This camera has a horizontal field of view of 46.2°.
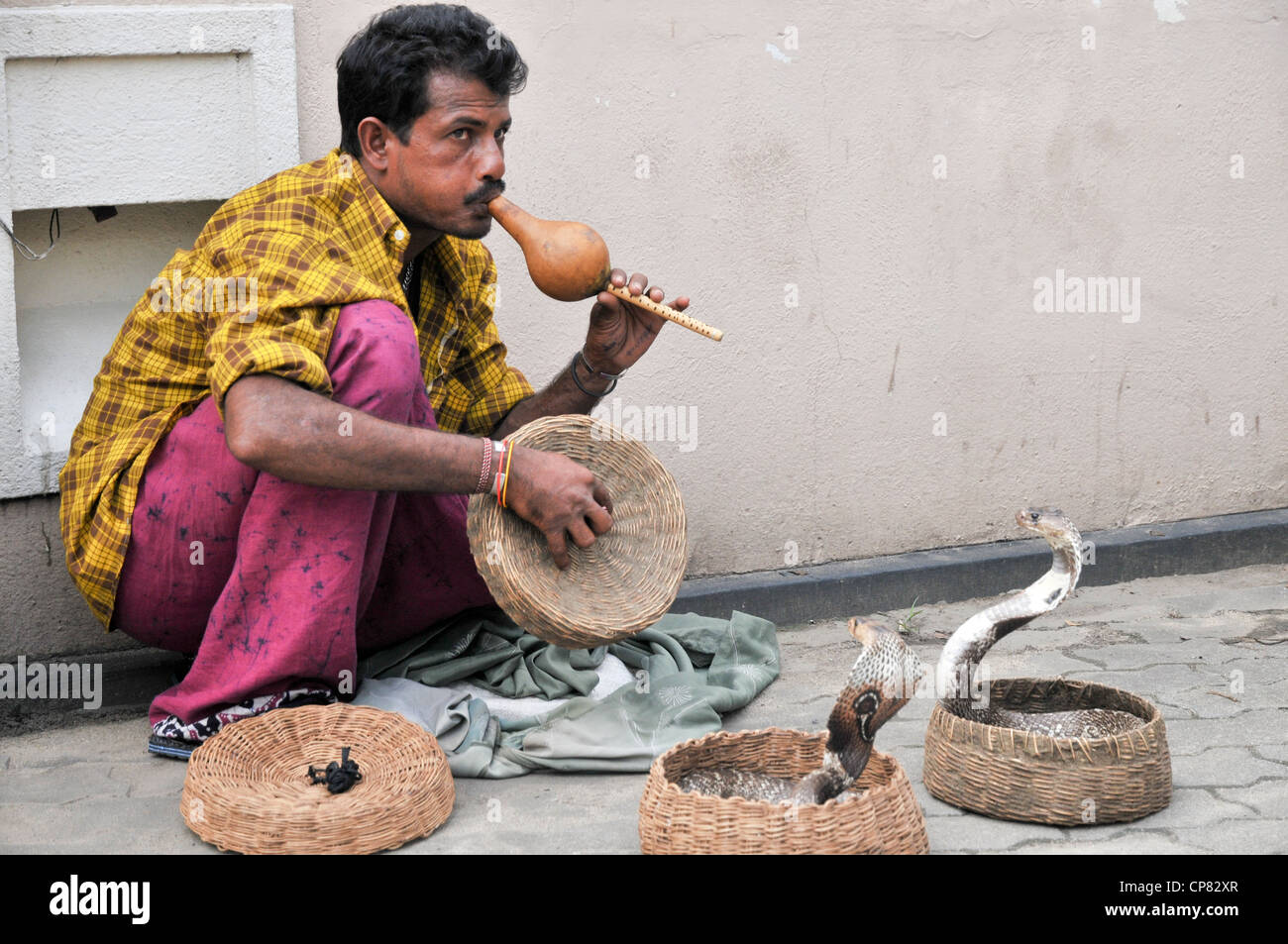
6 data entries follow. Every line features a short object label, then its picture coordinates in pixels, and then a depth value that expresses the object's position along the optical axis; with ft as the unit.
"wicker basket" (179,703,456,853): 8.62
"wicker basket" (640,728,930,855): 7.80
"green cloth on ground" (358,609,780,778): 10.20
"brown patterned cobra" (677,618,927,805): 8.21
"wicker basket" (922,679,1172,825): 8.91
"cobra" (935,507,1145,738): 9.43
